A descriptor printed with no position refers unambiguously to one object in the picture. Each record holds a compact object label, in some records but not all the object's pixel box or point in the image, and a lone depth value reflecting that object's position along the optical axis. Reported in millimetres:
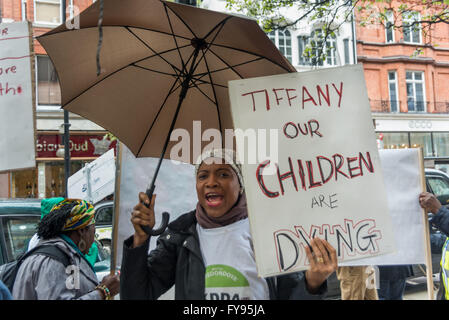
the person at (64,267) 2172
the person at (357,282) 3969
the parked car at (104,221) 8273
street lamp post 9077
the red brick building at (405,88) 23516
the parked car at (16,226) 4098
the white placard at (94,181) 6137
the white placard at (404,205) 2893
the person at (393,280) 4734
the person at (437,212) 2863
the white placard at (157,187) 2545
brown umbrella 2164
